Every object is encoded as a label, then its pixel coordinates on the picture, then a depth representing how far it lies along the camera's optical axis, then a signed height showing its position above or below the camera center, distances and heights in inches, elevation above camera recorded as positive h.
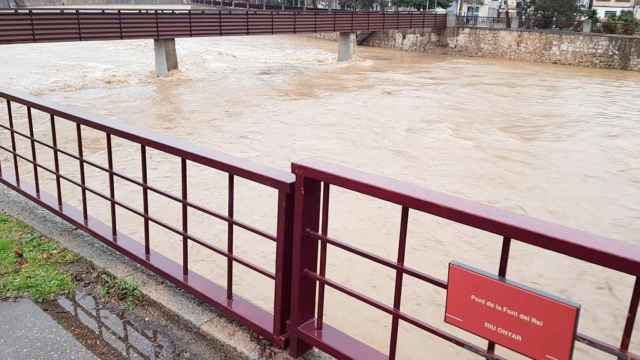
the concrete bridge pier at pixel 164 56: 849.5 -76.8
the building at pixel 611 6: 1760.3 +35.5
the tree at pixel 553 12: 1385.3 +9.7
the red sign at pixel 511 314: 72.6 -38.5
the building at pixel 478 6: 2044.8 +24.5
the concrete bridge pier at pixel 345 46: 1190.3 -75.2
